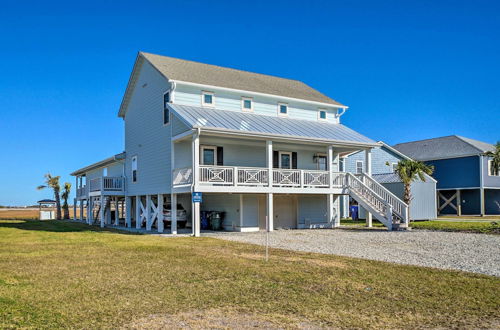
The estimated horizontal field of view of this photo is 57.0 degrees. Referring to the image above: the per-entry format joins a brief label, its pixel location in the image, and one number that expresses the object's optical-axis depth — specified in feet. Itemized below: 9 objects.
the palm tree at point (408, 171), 84.69
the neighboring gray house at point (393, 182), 95.04
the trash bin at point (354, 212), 104.83
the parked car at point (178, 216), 77.92
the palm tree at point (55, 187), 127.24
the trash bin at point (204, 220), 77.66
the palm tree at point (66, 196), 132.26
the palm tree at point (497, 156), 90.95
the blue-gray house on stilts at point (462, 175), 119.96
